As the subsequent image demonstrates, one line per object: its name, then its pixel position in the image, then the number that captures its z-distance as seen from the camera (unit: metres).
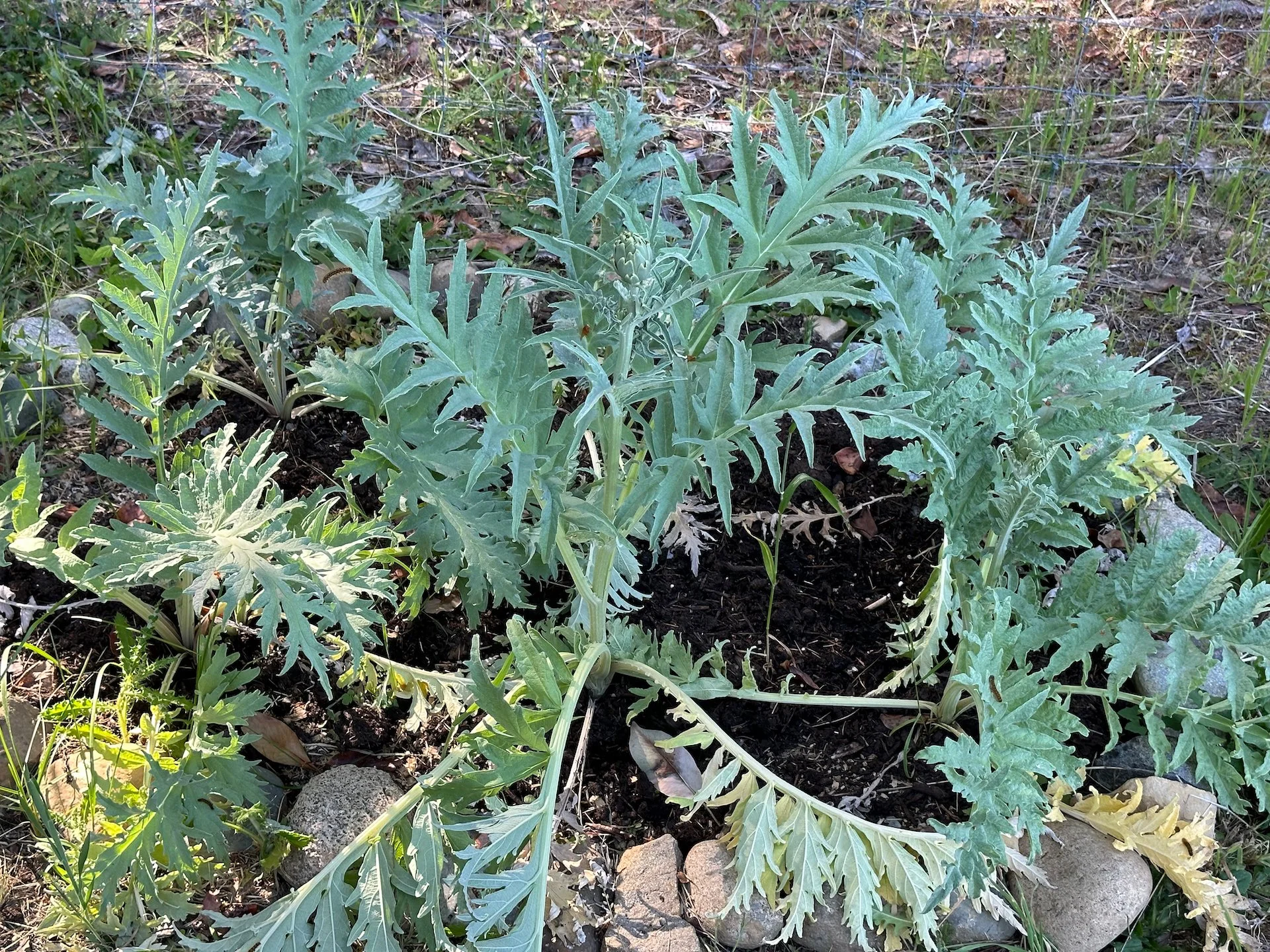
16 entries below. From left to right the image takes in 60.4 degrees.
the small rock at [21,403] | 2.87
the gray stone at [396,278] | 3.22
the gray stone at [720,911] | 2.16
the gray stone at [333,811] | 2.21
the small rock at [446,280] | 3.25
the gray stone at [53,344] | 2.91
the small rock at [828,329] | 3.28
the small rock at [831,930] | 2.15
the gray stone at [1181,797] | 2.28
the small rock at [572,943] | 2.09
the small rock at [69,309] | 3.24
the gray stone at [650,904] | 2.12
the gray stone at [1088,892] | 2.16
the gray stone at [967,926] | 2.18
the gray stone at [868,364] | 3.16
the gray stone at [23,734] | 2.32
